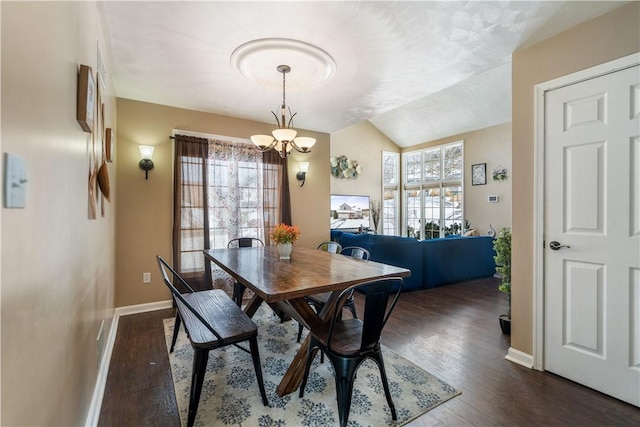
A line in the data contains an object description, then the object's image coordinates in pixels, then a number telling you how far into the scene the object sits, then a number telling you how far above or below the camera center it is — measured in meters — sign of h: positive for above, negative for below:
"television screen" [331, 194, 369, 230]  7.48 +0.00
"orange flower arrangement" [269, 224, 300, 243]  2.61 -0.20
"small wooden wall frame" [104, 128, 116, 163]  2.39 +0.56
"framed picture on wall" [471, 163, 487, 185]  6.38 +0.84
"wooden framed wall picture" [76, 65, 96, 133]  1.37 +0.55
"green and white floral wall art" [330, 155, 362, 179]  7.55 +1.15
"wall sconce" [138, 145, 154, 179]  3.52 +0.66
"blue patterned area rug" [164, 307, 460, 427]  1.76 -1.22
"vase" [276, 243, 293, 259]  2.61 -0.33
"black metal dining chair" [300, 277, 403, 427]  1.58 -0.77
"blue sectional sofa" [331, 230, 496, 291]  4.27 -0.68
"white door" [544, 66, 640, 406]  1.92 -0.15
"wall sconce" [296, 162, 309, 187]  4.69 +0.67
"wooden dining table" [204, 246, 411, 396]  1.71 -0.43
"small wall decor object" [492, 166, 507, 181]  6.01 +0.79
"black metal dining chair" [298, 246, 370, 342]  2.54 -0.76
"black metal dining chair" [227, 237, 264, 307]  3.02 -0.44
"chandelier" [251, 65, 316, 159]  2.67 +0.70
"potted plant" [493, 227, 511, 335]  2.92 -0.50
